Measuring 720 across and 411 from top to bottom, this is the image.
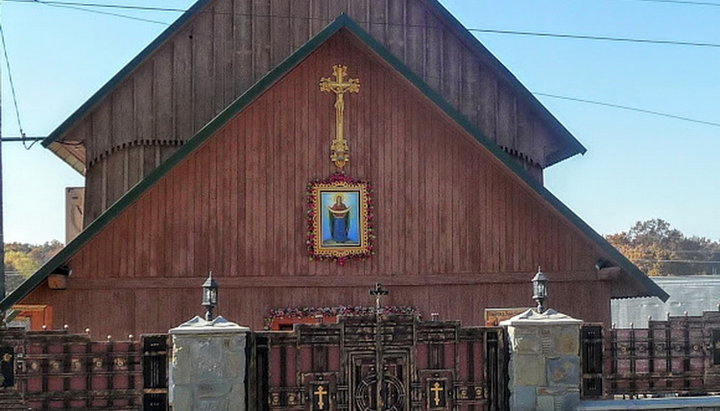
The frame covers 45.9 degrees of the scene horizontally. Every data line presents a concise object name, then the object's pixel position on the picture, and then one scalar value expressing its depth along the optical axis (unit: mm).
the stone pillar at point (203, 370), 10406
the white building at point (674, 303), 32125
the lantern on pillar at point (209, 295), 10930
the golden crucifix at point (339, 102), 15445
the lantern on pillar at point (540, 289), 11586
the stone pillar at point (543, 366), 11055
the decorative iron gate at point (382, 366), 10930
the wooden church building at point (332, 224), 14842
